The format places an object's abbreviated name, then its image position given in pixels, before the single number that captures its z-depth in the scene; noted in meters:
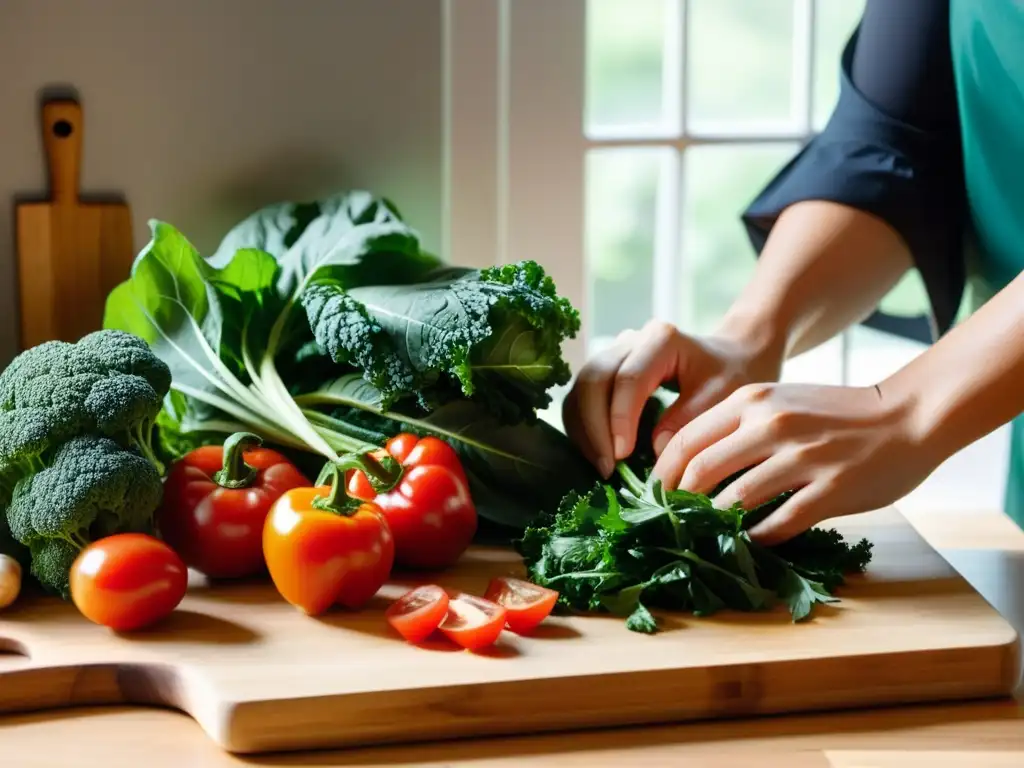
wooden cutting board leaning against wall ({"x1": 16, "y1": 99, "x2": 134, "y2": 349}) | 1.56
